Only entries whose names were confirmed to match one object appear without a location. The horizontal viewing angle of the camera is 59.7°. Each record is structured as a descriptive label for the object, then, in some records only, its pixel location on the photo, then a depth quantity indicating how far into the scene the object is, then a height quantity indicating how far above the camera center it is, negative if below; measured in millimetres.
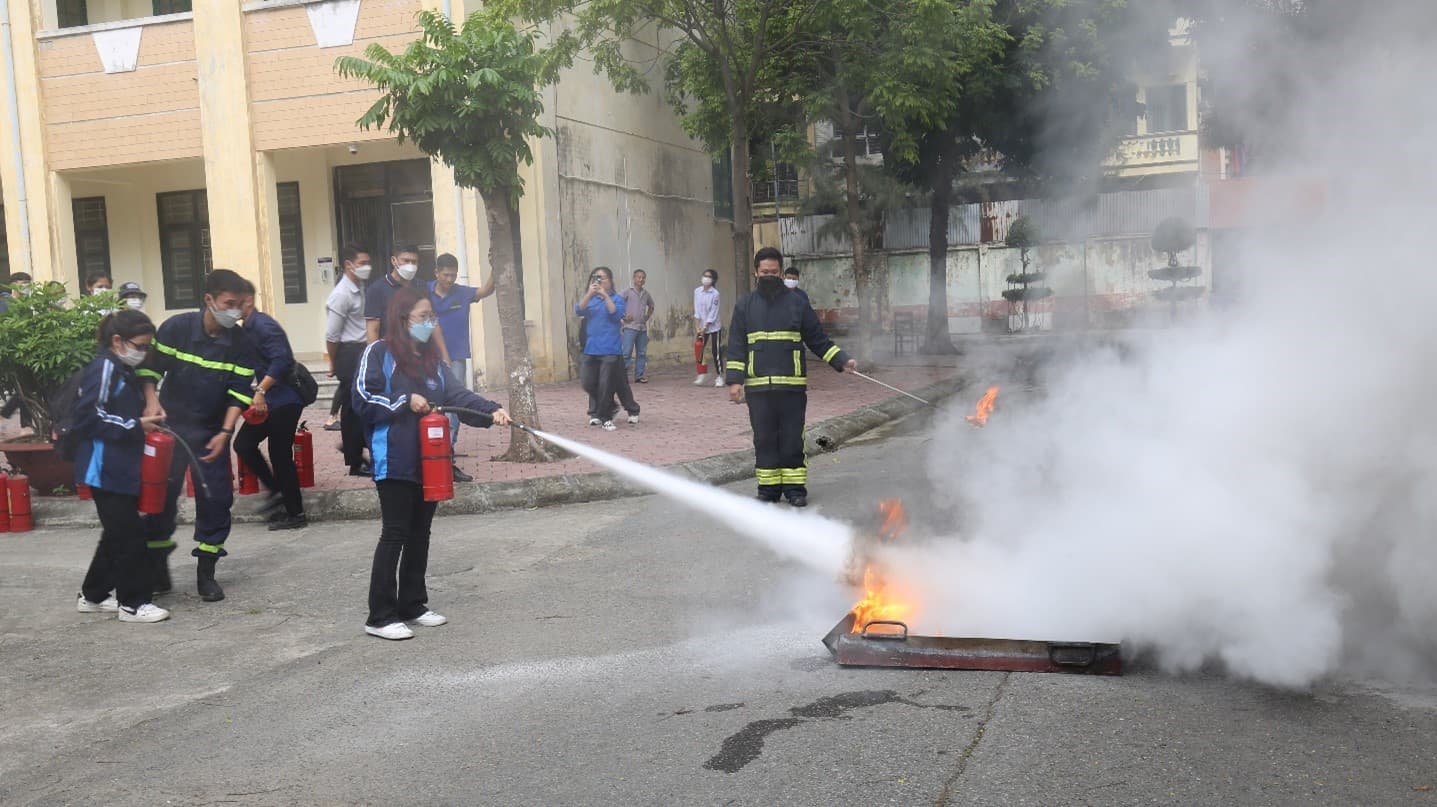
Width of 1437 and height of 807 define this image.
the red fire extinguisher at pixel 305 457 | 10195 -1176
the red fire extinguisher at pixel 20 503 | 9852 -1408
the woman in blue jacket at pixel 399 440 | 6082 -636
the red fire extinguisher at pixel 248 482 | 9805 -1306
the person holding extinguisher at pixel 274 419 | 8023 -726
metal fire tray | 4887 -1476
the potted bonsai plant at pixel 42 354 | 9945 -238
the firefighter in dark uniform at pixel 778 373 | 9031 -580
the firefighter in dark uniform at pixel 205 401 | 7023 -471
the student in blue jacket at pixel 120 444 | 6602 -651
